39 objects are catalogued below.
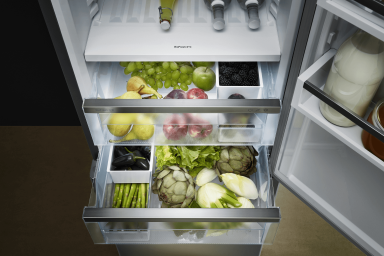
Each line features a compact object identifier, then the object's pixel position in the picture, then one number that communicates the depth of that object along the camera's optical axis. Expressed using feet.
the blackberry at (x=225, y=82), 4.36
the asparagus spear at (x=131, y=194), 5.16
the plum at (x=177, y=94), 4.42
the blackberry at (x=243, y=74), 4.39
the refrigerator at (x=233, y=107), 3.51
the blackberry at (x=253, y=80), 4.37
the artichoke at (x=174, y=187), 4.75
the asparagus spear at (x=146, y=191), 5.27
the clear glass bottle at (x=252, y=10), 4.01
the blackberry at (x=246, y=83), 4.35
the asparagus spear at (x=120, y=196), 5.15
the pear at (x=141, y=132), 4.45
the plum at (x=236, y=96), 4.25
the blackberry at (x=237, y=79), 4.34
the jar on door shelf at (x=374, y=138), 3.04
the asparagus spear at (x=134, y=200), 5.18
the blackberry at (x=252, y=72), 4.42
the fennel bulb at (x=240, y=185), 4.81
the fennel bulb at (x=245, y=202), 4.74
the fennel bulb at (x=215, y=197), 4.68
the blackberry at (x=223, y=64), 4.51
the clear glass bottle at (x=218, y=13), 4.00
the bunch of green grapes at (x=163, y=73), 4.75
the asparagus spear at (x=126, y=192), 5.17
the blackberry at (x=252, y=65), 4.54
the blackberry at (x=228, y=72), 4.40
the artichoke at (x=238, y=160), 4.92
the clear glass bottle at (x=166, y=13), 4.01
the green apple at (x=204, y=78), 4.52
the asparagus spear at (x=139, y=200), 5.21
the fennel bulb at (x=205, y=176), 5.06
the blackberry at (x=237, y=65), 4.50
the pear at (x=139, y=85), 4.55
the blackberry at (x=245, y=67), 4.46
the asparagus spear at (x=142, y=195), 5.24
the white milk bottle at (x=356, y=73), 2.85
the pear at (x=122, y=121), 4.34
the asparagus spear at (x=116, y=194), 5.18
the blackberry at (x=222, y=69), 4.46
